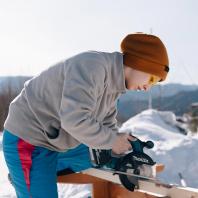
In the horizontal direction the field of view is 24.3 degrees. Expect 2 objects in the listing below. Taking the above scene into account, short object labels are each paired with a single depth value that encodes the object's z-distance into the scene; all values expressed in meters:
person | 2.05
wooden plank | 2.08
